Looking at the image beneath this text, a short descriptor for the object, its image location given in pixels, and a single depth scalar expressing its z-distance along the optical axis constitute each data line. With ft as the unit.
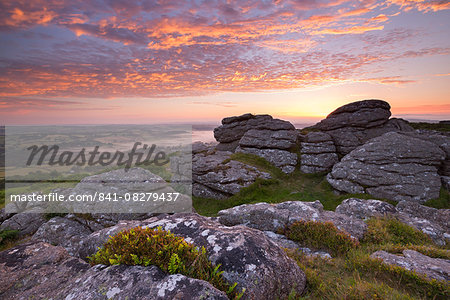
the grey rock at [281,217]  34.99
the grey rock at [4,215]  45.95
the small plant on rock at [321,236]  29.12
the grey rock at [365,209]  43.78
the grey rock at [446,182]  70.13
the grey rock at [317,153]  96.43
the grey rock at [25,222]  43.29
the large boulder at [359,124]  107.34
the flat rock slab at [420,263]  20.44
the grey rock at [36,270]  16.79
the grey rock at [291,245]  27.45
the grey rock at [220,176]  78.23
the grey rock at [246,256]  15.64
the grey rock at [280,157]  98.58
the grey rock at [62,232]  38.58
